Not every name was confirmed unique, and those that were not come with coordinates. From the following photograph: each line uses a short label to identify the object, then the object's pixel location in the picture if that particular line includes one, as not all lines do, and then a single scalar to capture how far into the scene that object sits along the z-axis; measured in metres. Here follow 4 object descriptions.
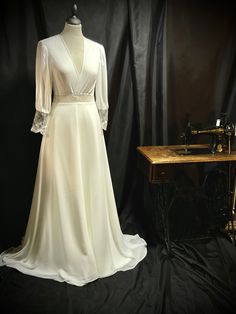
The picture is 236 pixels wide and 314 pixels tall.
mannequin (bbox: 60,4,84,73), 1.62
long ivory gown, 1.63
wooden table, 1.82
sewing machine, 1.96
